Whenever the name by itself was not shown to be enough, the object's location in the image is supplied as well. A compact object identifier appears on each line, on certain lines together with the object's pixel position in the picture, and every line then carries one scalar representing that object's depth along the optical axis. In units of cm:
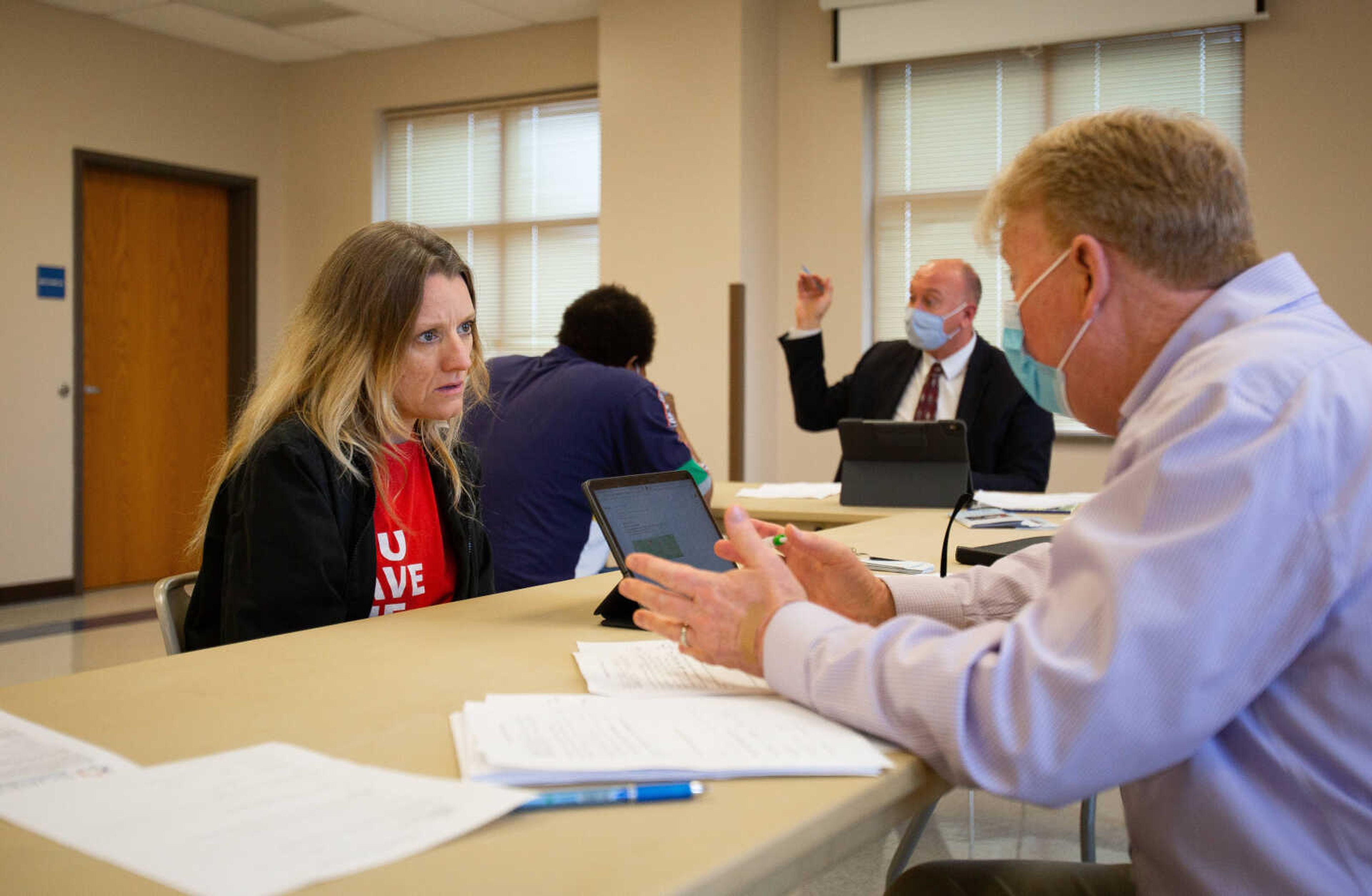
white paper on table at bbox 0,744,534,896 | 71
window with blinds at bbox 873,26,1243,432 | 496
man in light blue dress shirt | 82
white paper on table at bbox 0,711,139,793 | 88
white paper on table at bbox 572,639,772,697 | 112
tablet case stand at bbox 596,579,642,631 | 152
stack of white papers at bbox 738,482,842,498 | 347
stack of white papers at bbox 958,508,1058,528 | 256
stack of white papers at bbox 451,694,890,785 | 88
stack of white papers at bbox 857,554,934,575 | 191
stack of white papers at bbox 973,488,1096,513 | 288
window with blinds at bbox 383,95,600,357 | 635
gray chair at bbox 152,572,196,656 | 162
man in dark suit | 368
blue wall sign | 576
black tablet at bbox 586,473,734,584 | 147
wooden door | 616
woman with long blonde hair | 161
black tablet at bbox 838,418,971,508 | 304
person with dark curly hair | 251
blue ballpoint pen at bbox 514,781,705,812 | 82
